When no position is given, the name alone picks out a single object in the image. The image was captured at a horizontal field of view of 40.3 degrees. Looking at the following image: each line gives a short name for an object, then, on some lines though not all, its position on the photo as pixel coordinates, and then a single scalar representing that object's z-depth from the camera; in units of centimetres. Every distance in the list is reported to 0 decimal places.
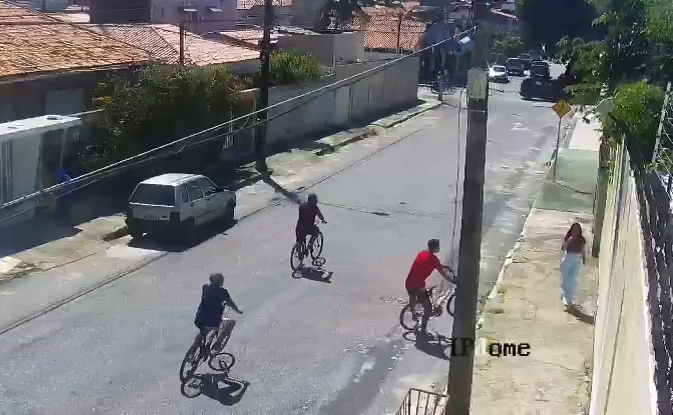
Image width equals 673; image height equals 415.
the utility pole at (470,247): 925
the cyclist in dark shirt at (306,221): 1645
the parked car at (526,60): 6669
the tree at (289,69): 3262
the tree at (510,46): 5897
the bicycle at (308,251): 1652
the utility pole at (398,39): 5025
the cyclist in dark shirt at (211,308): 1111
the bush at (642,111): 1330
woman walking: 1420
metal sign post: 2688
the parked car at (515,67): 6556
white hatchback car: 1803
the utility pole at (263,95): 2592
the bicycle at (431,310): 1330
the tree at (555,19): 6184
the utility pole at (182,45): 2658
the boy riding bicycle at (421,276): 1296
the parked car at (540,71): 5565
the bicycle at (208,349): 1112
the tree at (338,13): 5369
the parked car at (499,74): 5916
